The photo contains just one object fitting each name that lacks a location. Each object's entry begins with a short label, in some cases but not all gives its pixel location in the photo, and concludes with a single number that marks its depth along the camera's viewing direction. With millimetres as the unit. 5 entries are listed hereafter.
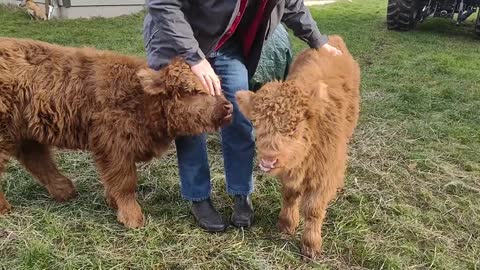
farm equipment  11844
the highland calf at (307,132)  2977
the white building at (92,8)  13562
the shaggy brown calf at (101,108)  3479
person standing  3209
